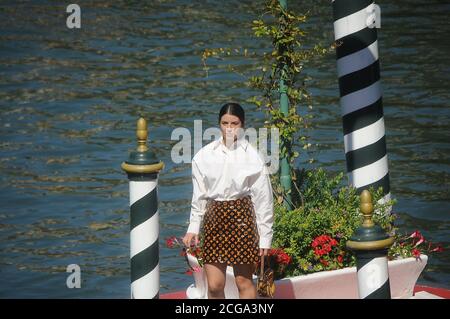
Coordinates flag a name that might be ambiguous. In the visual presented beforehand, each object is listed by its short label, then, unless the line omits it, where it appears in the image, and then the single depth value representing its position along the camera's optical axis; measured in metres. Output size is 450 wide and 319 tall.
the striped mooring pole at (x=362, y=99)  18.30
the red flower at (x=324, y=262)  17.36
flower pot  16.77
